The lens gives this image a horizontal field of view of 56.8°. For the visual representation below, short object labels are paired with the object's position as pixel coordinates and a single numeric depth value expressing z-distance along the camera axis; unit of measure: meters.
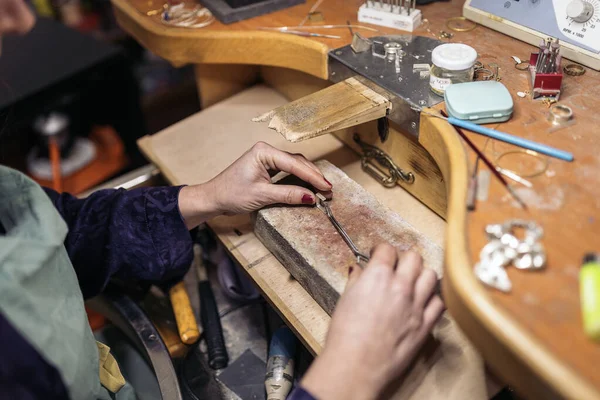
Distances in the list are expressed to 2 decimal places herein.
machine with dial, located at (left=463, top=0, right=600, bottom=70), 0.87
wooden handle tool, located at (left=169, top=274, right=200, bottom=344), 1.03
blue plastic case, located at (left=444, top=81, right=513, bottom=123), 0.77
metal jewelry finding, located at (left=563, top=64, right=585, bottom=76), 0.88
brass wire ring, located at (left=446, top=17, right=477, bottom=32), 1.02
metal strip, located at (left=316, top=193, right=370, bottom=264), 0.77
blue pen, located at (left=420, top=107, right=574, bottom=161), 0.72
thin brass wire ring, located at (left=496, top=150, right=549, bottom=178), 0.70
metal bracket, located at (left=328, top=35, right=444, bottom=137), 0.87
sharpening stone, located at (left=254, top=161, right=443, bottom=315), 0.77
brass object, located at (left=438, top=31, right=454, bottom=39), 1.00
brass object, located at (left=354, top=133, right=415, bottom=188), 0.98
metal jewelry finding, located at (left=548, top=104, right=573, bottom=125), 0.77
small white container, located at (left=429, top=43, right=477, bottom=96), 0.81
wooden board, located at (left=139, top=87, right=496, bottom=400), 0.73
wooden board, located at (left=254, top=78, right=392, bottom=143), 0.88
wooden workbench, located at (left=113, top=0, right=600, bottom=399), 0.53
